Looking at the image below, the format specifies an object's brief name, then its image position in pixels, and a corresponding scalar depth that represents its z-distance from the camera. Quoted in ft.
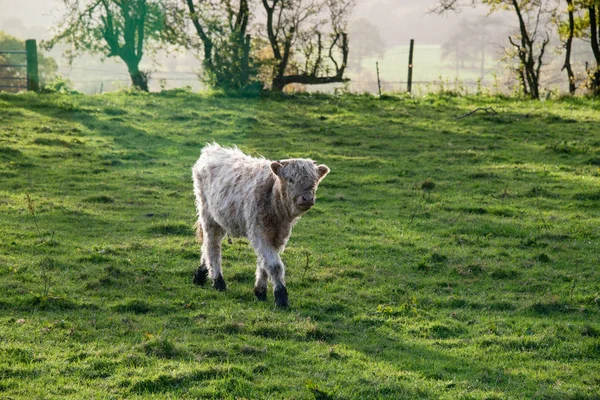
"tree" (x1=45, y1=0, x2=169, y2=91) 116.88
